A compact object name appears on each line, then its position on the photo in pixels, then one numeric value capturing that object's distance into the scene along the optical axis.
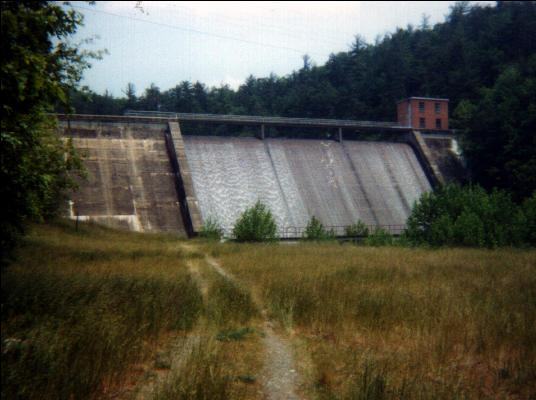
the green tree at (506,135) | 38.94
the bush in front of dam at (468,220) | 25.80
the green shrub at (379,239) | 28.70
